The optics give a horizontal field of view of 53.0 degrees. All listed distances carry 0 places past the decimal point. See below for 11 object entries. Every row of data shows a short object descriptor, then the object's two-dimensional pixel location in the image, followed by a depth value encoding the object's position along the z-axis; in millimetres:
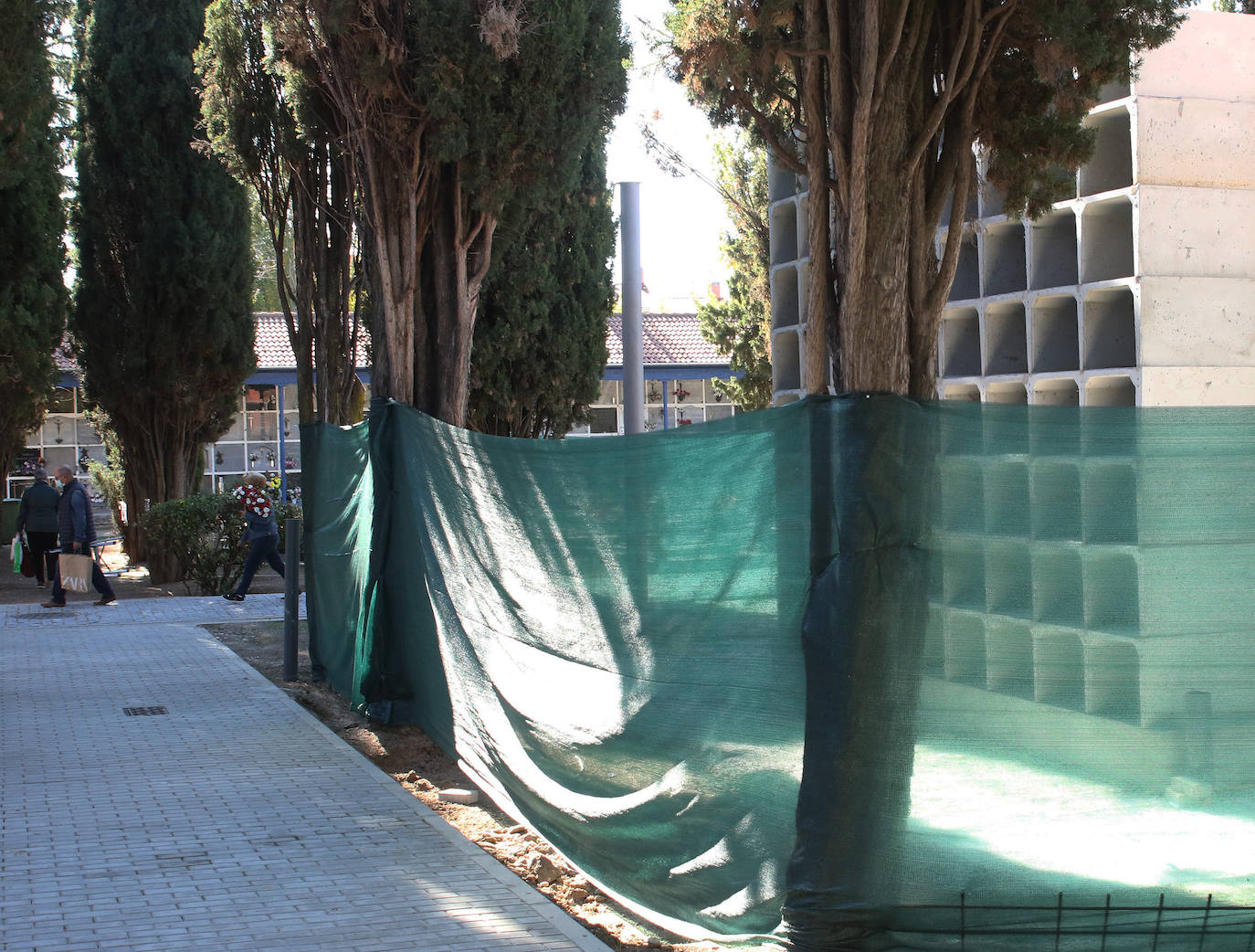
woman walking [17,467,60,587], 16625
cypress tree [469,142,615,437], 16203
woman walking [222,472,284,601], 14234
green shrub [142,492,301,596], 16500
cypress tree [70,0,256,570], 18688
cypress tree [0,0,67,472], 18500
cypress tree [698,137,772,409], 15758
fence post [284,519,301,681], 9609
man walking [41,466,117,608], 14391
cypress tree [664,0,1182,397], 4766
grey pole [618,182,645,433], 10008
